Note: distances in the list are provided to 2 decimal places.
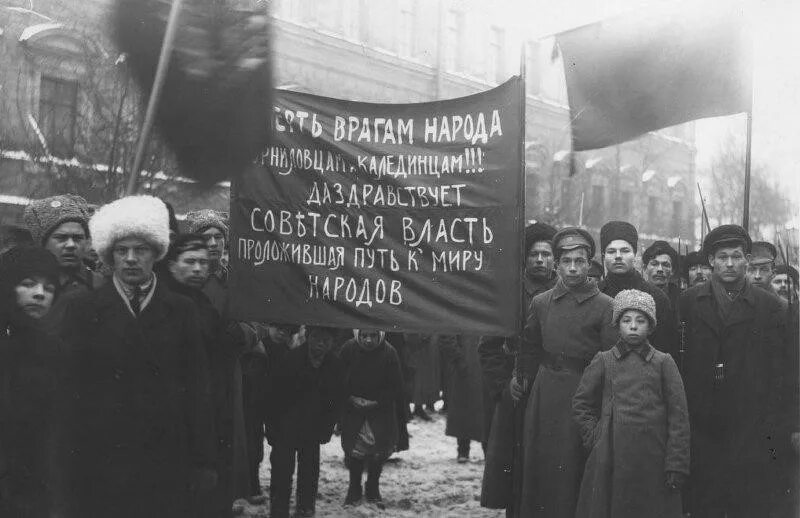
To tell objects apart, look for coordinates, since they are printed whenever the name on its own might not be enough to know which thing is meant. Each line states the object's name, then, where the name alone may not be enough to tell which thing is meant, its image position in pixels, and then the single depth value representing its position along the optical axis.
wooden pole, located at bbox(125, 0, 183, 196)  4.76
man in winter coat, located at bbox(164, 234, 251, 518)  4.66
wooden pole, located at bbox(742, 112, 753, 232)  5.85
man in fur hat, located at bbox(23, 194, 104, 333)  5.05
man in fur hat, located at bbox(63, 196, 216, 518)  3.59
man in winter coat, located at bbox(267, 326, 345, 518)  5.96
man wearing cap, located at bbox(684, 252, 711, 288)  8.16
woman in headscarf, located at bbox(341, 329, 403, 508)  6.57
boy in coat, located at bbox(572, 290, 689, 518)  4.58
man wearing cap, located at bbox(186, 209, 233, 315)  5.57
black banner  4.71
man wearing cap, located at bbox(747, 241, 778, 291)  7.04
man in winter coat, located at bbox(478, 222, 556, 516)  5.52
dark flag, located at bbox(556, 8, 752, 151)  5.64
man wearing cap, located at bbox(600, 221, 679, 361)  5.47
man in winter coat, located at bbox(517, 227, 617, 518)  4.99
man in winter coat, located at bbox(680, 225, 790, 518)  5.32
